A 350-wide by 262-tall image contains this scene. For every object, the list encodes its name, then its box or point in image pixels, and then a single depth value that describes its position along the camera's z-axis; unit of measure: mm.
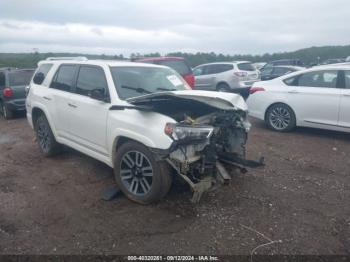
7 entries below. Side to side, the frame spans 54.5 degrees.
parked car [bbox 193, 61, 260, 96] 13820
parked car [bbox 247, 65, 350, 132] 7273
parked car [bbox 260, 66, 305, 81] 16497
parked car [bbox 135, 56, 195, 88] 11812
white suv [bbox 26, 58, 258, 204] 4043
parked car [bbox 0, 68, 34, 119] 11180
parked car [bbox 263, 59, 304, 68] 22109
